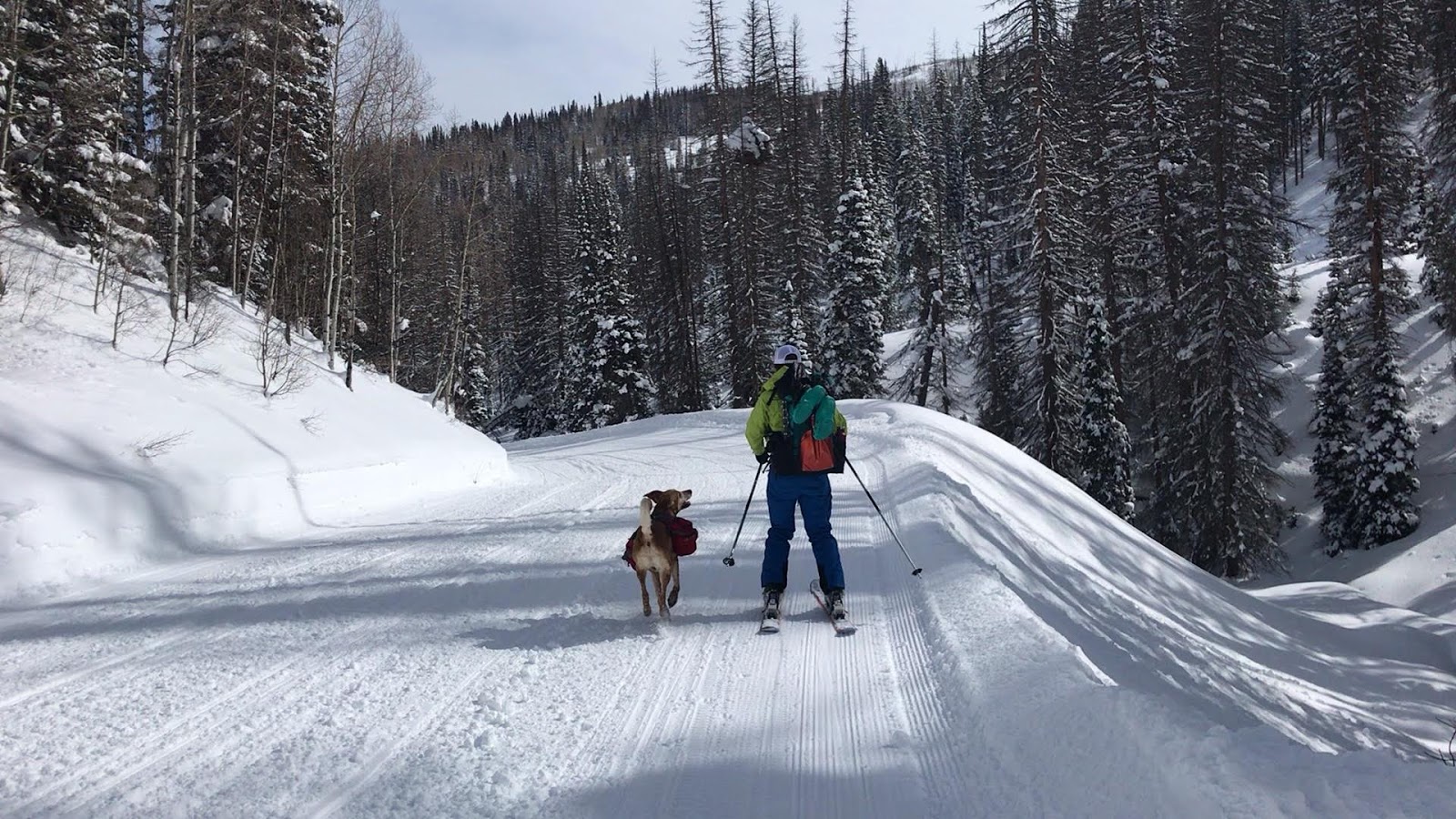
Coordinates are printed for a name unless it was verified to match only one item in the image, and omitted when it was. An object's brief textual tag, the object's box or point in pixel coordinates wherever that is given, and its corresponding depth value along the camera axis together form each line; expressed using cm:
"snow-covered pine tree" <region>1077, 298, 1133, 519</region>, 2369
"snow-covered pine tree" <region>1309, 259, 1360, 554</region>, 2386
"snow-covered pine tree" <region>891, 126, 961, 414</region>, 3200
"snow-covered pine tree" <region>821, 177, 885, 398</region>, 3266
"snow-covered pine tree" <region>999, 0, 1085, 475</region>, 1923
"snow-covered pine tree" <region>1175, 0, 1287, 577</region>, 2003
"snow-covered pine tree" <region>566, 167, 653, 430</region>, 3584
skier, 570
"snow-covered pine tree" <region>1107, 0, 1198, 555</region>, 2164
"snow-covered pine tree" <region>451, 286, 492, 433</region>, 3859
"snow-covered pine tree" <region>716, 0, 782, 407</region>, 2766
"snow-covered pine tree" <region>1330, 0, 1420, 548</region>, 2036
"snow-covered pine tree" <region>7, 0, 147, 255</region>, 1441
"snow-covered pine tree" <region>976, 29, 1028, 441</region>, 2180
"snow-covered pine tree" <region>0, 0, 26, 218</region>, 1235
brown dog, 564
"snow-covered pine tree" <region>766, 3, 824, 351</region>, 2997
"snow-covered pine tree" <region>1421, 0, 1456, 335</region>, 1575
